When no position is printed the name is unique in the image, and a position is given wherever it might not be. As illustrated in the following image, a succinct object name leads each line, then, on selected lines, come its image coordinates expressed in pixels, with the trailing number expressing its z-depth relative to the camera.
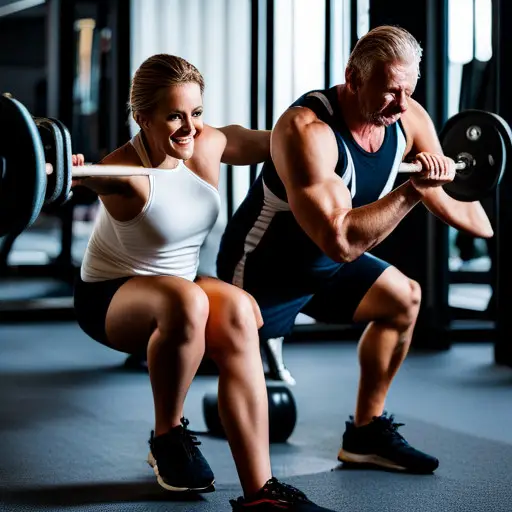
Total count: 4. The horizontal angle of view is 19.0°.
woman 3.32
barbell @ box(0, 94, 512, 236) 2.98
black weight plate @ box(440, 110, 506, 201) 4.17
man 3.48
